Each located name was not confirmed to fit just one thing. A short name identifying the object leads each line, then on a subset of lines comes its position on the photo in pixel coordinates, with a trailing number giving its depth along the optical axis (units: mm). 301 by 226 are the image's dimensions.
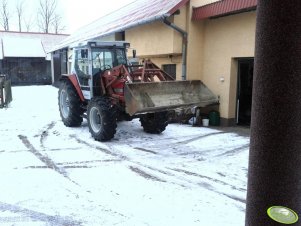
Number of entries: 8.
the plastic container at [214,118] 11141
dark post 996
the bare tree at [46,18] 63281
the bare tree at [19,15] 63781
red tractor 8141
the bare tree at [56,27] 64062
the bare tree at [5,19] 61125
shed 32281
